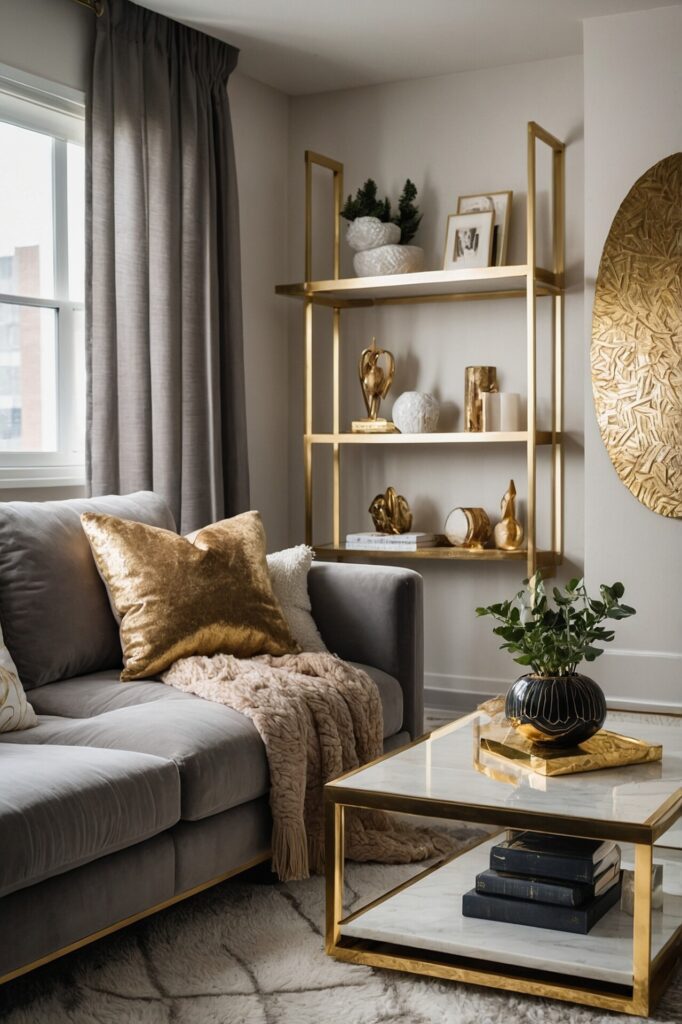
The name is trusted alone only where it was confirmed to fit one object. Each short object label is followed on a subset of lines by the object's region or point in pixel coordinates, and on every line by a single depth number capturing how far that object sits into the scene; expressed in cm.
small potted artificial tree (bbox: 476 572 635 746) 222
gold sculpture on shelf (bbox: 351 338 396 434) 478
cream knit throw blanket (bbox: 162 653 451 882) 263
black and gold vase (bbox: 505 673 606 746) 221
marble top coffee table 194
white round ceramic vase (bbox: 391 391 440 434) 462
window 376
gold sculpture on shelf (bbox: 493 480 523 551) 450
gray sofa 201
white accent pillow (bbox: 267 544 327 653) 329
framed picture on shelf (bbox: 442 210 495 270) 455
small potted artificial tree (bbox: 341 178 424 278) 461
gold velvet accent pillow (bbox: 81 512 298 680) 295
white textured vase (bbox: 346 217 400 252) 466
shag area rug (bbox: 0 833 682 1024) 204
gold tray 218
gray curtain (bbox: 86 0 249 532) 387
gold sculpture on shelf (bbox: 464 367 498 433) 455
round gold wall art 416
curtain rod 380
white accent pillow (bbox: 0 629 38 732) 251
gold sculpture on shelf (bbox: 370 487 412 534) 478
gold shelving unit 427
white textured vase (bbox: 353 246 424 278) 460
